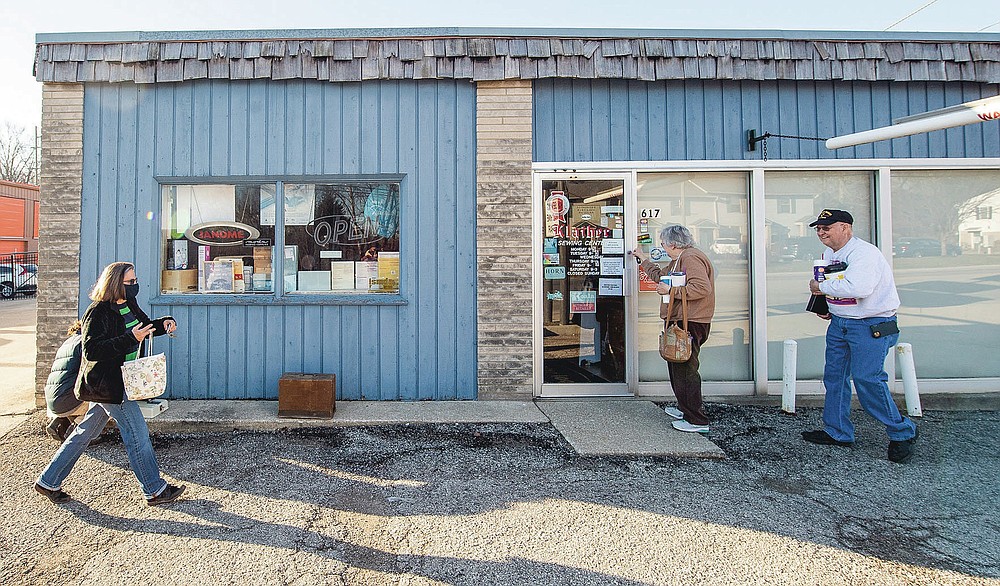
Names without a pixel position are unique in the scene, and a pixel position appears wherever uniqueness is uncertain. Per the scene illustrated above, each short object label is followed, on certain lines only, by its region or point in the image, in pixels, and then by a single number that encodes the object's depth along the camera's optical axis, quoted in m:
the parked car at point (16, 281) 20.78
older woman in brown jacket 5.27
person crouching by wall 4.05
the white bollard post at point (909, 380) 5.79
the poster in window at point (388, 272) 6.52
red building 23.80
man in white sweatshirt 4.63
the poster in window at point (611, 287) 6.49
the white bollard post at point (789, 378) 6.08
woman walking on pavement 3.72
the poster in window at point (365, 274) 6.52
